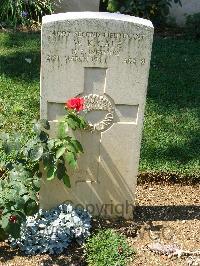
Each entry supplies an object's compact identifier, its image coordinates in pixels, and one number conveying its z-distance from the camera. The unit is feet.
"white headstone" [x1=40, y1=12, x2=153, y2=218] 12.20
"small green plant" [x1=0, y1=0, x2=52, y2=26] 26.55
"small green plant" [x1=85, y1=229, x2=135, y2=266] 12.86
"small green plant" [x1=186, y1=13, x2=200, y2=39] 26.71
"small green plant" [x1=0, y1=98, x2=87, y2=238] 12.16
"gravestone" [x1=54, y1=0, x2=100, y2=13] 27.35
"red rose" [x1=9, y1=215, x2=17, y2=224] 12.16
